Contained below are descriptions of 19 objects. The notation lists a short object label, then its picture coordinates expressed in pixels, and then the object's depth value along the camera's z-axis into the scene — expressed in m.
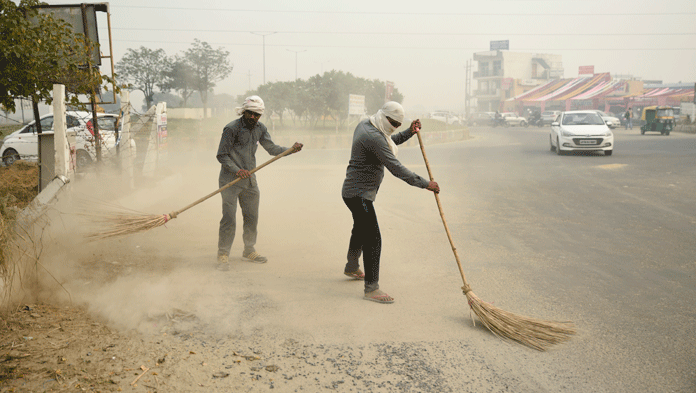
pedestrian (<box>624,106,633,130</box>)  34.84
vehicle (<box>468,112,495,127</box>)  53.84
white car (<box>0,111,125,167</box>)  12.34
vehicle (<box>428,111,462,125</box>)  53.66
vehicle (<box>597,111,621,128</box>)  37.19
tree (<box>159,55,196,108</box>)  33.16
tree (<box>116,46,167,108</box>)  32.25
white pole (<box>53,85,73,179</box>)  6.49
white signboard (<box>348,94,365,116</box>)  27.91
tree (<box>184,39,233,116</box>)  34.22
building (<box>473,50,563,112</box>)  88.62
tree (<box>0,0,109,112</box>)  5.07
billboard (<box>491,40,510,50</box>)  99.25
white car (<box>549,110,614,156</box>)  16.16
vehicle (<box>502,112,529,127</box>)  47.36
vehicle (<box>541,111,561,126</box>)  43.75
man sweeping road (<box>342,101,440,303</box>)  4.29
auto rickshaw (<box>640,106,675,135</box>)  27.19
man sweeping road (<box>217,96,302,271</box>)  5.21
